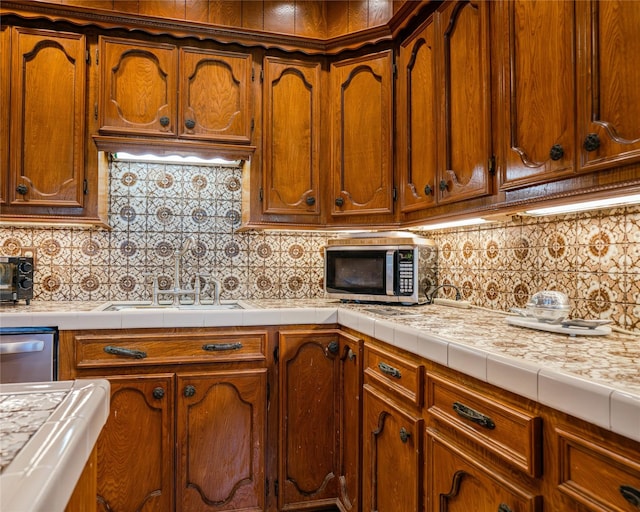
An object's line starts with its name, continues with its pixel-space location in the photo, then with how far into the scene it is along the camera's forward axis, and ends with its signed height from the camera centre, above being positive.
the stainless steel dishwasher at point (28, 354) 1.68 -0.36
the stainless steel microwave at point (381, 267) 2.04 -0.02
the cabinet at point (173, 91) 2.06 +0.82
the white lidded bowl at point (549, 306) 1.37 -0.13
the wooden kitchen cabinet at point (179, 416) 1.77 -0.64
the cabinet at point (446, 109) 1.55 +0.61
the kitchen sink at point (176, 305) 2.19 -0.23
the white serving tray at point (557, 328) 1.25 -0.19
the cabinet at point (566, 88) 1.05 +0.47
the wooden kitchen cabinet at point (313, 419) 1.95 -0.70
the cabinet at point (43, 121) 1.95 +0.63
